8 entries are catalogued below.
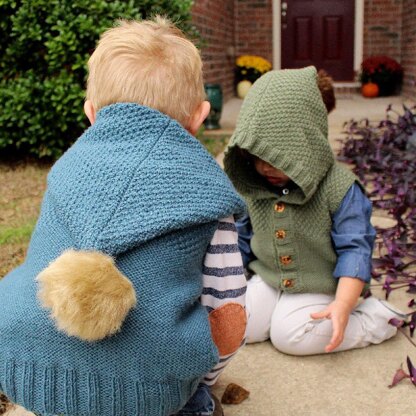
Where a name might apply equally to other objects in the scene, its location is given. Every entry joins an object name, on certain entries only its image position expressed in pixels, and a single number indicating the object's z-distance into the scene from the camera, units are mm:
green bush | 4652
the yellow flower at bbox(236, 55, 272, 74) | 11141
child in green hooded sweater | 2098
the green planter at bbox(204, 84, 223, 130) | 7340
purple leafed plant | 2695
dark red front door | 11758
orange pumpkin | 10945
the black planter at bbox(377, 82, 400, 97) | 10930
